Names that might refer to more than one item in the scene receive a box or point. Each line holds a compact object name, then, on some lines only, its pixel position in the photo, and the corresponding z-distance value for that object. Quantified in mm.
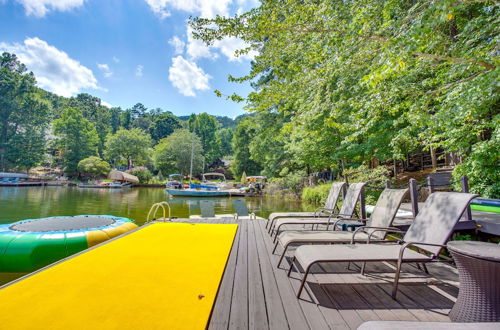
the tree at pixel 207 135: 50875
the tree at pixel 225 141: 57122
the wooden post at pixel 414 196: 3480
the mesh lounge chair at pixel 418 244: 2012
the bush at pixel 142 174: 35781
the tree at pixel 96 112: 51866
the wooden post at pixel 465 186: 3873
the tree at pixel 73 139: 37094
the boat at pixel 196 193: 20711
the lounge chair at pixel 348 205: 4074
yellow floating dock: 1698
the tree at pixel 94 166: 34719
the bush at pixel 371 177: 9466
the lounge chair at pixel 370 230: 2715
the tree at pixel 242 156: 34531
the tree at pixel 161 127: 62688
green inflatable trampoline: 4090
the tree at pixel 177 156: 37781
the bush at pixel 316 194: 13328
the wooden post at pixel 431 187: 4207
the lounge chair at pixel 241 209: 7648
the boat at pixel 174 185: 28275
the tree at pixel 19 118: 35344
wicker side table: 1387
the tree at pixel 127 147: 38438
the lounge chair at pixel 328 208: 4680
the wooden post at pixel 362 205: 4102
